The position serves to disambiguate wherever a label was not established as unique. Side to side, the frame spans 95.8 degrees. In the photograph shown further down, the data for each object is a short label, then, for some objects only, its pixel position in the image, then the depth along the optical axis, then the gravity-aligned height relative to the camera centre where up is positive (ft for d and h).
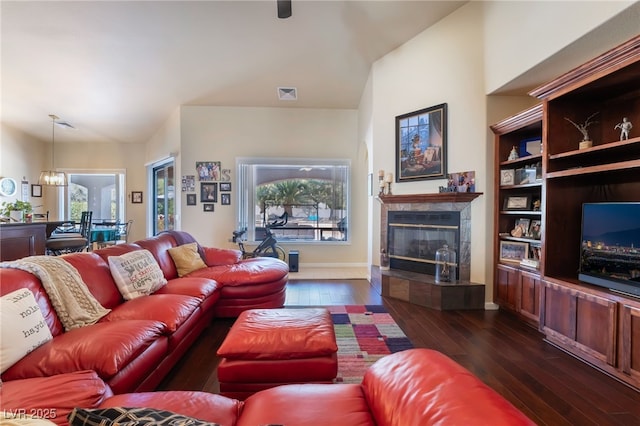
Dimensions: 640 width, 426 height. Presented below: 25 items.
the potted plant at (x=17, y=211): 14.58 -0.13
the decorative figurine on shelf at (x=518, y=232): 10.93 -0.76
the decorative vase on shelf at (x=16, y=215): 14.48 -0.33
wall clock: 20.72 +1.56
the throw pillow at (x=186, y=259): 11.21 -1.94
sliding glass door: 21.07 +0.93
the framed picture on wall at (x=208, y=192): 18.94 +1.17
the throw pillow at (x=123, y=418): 2.16 -1.60
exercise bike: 18.69 -2.21
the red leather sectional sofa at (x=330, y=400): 3.13 -2.44
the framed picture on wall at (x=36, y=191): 23.39 +1.46
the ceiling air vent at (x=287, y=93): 17.29 +7.18
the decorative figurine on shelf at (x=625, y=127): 7.69 +2.28
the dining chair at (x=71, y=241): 15.70 -1.81
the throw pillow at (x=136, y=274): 8.05 -1.90
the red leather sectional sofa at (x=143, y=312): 4.85 -2.49
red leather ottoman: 5.61 -2.97
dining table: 21.07 -1.91
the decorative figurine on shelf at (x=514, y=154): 11.06 +2.21
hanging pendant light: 17.95 +1.92
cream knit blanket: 6.02 -1.79
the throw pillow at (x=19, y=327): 4.55 -2.01
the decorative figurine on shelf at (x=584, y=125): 8.78 +2.71
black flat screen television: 7.27 -0.91
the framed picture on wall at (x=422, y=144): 12.55 +3.06
